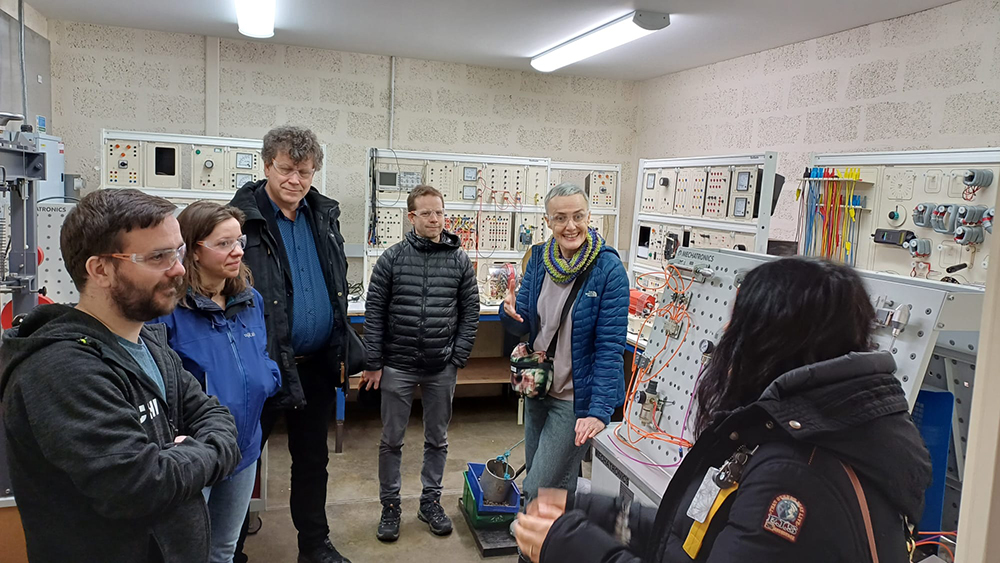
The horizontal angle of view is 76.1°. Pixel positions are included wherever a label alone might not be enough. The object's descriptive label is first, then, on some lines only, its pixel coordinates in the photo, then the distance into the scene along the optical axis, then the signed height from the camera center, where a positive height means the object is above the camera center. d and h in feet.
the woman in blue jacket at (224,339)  5.81 -1.42
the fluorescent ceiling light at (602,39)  12.30 +3.63
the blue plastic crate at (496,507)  10.18 -4.74
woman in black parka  2.77 -1.02
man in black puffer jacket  9.70 -1.97
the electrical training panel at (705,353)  4.39 -1.07
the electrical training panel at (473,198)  15.58 +0.08
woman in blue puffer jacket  7.56 -1.53
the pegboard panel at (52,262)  8.34 -1.11
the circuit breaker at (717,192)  11.57 +0.44
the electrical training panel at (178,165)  14.12 +0.42
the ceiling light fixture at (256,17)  12.26 +3.45
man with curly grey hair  7.43 -1.25
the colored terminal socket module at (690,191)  12.25 +0.46
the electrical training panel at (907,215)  8.90 +0.18
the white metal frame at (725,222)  10.59 +0.21
